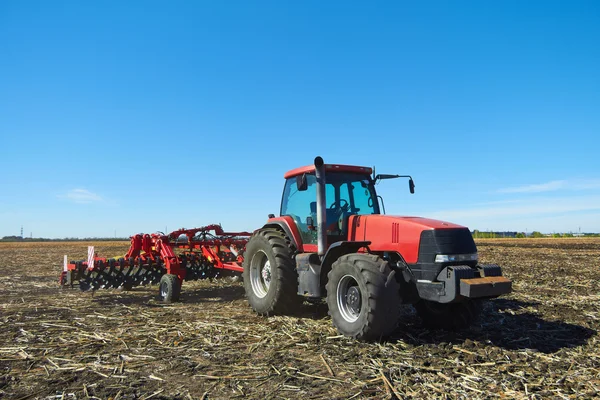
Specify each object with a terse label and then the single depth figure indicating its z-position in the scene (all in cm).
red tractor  562
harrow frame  1009
